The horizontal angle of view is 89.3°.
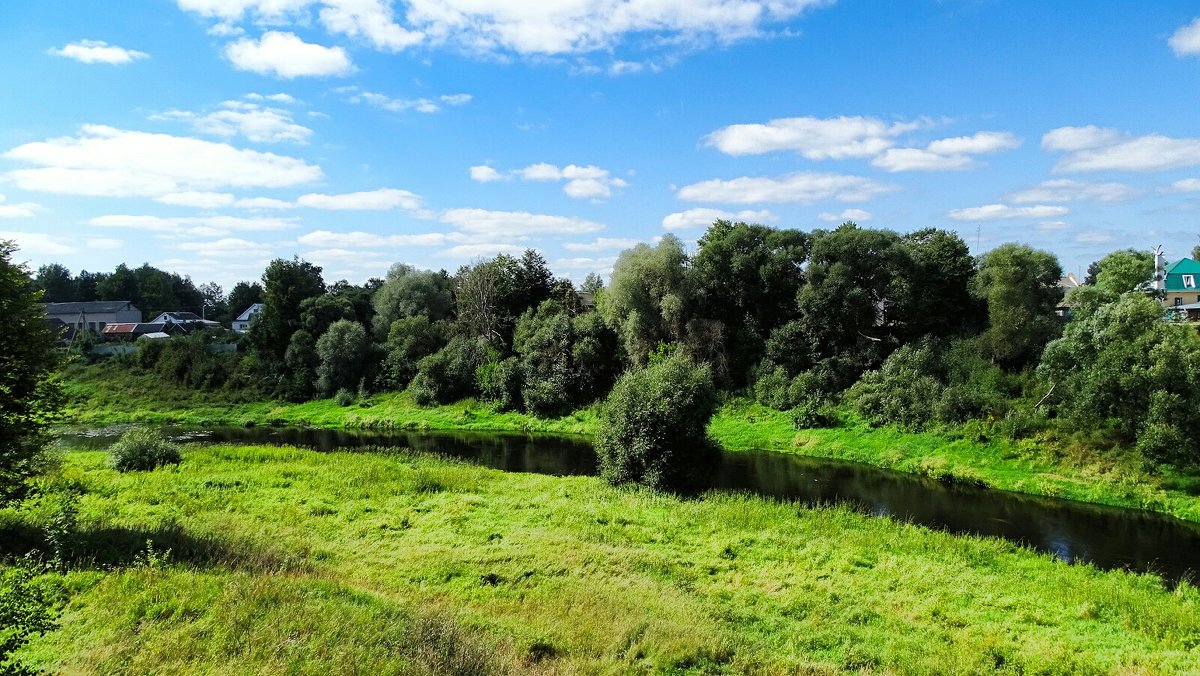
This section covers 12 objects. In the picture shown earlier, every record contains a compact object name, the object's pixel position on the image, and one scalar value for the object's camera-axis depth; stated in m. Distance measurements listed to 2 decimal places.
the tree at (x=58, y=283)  120.50
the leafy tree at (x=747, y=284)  49.22
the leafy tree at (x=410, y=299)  67.44
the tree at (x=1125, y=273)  37.88
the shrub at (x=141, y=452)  26.90
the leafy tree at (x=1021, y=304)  37.75
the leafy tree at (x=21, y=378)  13.55
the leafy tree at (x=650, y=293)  49.59
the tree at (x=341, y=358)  62.72
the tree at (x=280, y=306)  68.88
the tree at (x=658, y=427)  26.95
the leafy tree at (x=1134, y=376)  26.52
